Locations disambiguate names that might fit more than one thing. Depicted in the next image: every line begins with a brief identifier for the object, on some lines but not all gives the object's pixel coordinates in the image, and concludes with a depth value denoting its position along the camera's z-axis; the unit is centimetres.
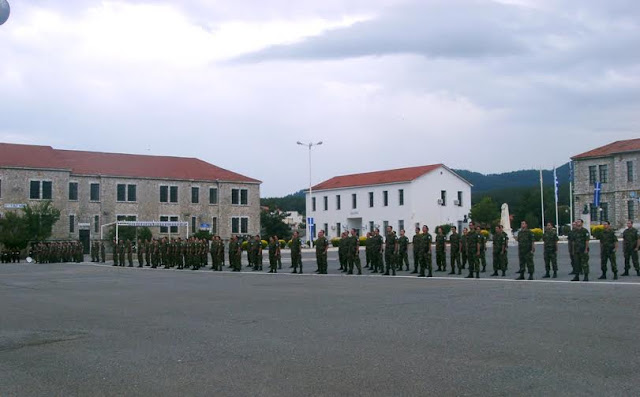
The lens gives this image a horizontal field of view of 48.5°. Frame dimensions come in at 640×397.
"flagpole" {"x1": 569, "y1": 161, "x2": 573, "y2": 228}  6975
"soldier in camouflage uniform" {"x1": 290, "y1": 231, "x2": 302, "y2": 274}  2958
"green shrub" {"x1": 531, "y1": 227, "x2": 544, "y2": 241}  5317
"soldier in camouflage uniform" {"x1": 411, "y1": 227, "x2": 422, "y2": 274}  2564
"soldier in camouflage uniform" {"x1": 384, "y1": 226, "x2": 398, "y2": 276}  2658
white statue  5544
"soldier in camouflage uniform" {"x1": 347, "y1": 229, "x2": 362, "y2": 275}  2770
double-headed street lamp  7219
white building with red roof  7800
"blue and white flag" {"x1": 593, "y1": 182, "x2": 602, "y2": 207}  6179
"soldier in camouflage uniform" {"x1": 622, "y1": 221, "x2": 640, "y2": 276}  2166
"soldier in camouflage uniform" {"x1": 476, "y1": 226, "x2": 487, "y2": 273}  2364
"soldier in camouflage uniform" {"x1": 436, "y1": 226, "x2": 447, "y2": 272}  2685
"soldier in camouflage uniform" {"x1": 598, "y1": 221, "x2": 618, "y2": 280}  2105
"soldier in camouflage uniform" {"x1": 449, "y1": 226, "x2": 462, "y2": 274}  2566
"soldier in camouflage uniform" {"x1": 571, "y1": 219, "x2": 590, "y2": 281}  2028
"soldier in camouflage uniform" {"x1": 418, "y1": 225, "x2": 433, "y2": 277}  2477
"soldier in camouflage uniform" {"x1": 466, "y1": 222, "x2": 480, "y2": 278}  2331
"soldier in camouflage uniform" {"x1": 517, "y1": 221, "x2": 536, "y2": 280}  2186
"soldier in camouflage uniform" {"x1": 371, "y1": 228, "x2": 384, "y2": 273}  2783
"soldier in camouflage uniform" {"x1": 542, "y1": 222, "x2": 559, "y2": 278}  2267
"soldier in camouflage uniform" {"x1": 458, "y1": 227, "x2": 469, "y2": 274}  2473
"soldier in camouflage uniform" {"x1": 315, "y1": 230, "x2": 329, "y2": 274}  2828
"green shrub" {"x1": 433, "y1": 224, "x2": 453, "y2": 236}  6719
